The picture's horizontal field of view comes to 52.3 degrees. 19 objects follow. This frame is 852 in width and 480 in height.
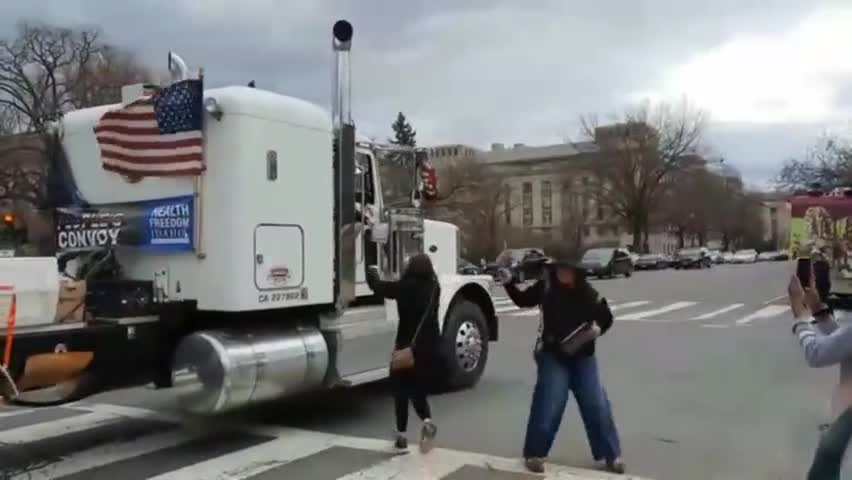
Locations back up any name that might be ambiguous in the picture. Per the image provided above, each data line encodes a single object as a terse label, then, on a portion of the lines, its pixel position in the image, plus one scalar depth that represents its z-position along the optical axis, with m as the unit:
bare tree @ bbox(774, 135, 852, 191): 43.25
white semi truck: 6.78
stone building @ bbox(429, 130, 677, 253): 77.94
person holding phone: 4.29
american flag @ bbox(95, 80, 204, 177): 7.13
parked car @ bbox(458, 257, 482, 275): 36.72
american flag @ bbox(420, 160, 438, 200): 9.62
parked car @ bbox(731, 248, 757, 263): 91.25
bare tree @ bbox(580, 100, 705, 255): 81.94
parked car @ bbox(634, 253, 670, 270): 65.19
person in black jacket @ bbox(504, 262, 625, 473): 6.30
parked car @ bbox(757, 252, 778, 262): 103.53
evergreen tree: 85.82
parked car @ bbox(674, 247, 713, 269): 65.88
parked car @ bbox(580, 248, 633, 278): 42.91
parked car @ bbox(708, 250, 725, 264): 87.50
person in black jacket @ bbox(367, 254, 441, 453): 6.96
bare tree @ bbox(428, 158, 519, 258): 71.44
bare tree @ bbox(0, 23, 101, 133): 48.47
